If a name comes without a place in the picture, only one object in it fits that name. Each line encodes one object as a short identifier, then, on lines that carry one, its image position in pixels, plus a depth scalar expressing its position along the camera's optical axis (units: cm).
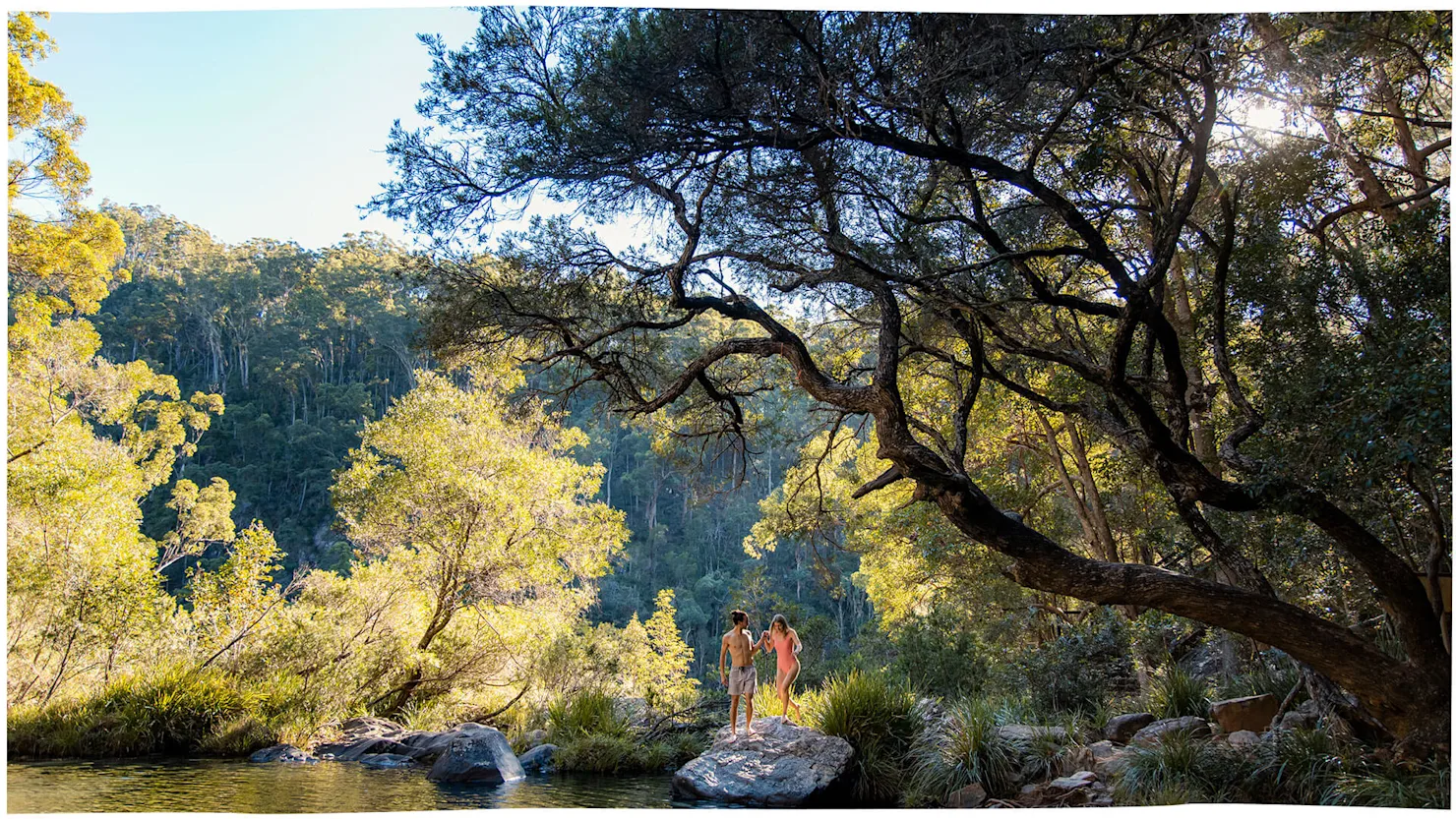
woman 757
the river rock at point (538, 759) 831
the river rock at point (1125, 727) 642
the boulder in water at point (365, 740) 895
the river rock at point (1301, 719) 526
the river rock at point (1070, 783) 519
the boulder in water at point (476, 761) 728
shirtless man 716
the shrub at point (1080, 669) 811
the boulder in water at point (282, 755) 853
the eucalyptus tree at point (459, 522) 1170
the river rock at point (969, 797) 550
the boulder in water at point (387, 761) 828
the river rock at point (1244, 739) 516
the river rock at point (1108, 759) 530
